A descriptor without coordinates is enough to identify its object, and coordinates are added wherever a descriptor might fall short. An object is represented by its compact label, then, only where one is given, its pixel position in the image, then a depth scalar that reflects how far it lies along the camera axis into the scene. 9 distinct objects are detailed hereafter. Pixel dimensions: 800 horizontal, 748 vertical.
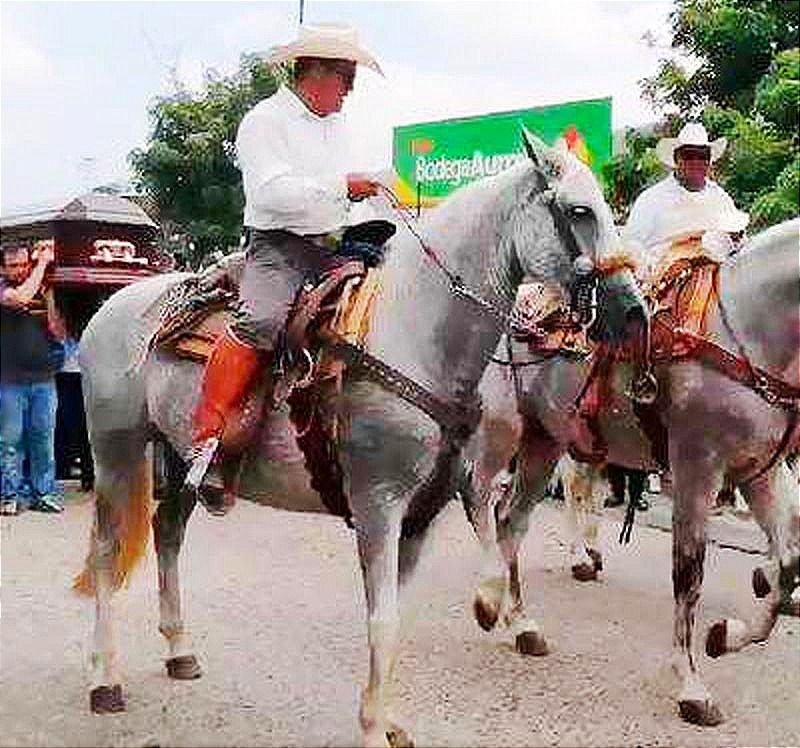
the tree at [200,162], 22.14
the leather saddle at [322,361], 4.26
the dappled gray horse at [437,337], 4.09
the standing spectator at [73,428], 11.62
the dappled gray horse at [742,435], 5.07
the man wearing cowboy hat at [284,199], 4.26
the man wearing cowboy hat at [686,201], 6.38
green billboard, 14.38
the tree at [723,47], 10.91
